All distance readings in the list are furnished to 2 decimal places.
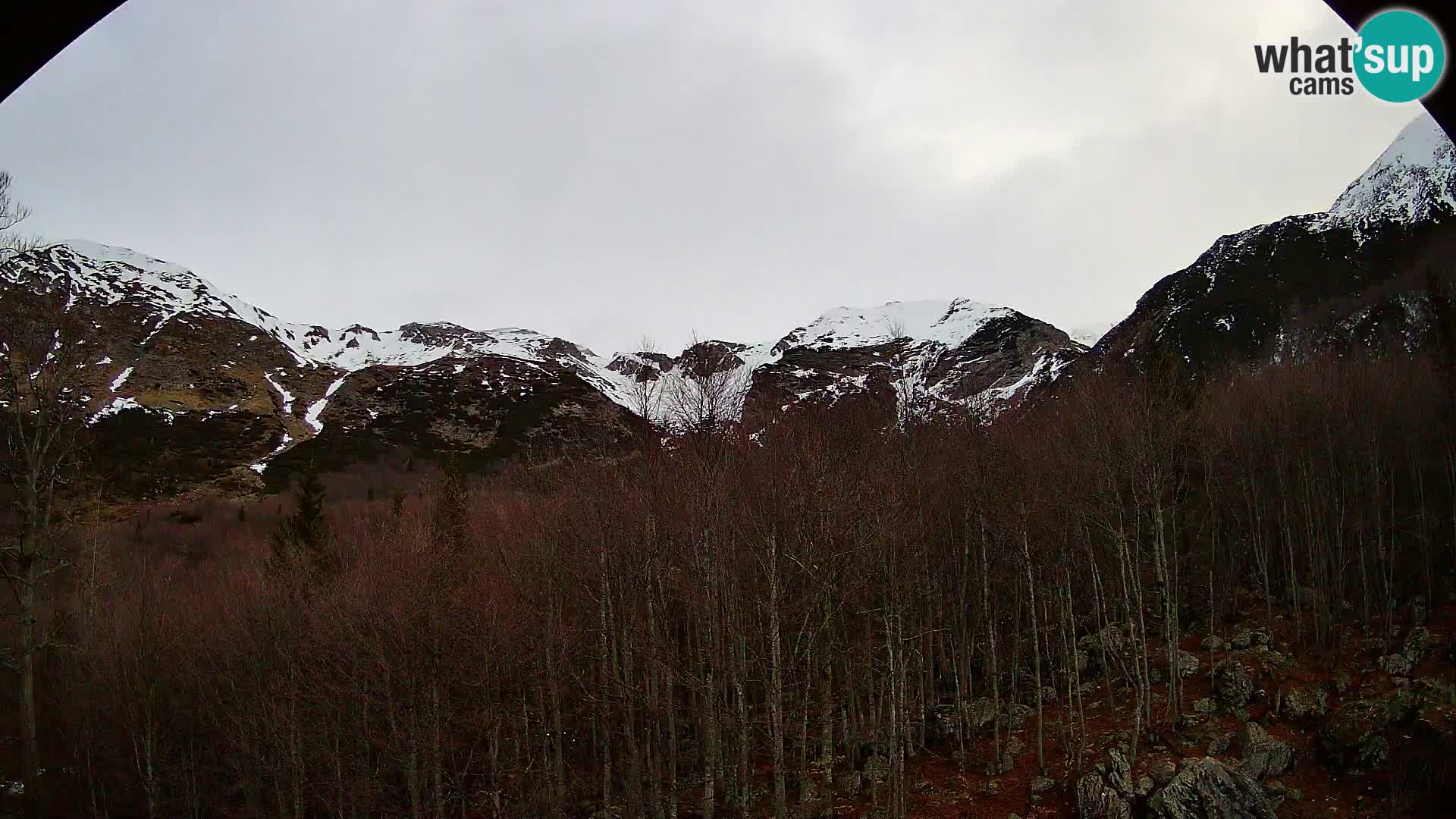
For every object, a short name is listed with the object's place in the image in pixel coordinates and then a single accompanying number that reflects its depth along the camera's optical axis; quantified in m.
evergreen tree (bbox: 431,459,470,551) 32.93
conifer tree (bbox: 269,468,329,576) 33.75
